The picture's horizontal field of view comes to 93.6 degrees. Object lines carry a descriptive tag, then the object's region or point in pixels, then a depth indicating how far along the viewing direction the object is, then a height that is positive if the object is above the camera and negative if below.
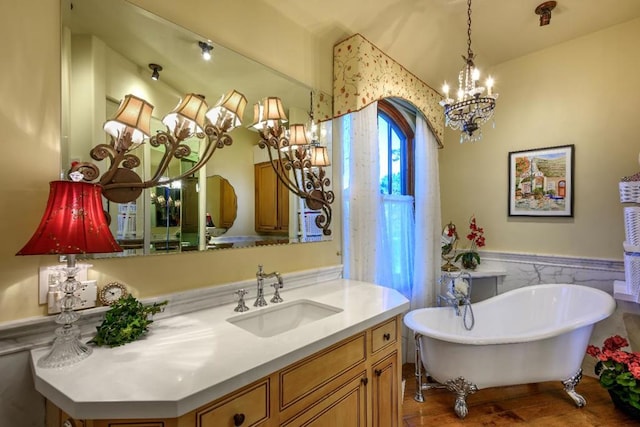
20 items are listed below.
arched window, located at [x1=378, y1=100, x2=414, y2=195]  2.95 +0.69
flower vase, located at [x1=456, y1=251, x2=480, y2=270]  3.07 -0.45
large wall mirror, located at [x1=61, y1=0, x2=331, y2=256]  1.15 +0.43
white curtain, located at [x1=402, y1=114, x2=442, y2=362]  2.81 -0.08
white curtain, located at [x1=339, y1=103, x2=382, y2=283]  2.22 +0.15
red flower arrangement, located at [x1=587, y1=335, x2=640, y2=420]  1.99 -1.09
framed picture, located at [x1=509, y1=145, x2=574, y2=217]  2.79 +0.34
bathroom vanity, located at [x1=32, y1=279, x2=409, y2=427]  0.77 -0.47
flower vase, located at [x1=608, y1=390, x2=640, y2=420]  2.01 -1.32
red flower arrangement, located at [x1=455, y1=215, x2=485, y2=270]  3.07 -0.38
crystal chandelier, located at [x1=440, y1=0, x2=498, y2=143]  1.96 +0.75
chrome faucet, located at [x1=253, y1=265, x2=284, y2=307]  1.54 -0.35
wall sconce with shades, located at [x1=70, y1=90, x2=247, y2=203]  1.17 +0.36
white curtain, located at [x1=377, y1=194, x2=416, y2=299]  2.65 -0.24
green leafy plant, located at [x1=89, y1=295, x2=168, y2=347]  1.04 -0.38
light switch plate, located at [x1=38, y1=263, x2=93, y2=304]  1.05 -0.22
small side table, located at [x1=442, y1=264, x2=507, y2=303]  2.96 -0.68
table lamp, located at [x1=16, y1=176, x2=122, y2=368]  0.89 -0.06
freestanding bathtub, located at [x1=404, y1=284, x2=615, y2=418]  1.99 -0.94
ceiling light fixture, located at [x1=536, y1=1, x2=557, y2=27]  2.34 +1.65
